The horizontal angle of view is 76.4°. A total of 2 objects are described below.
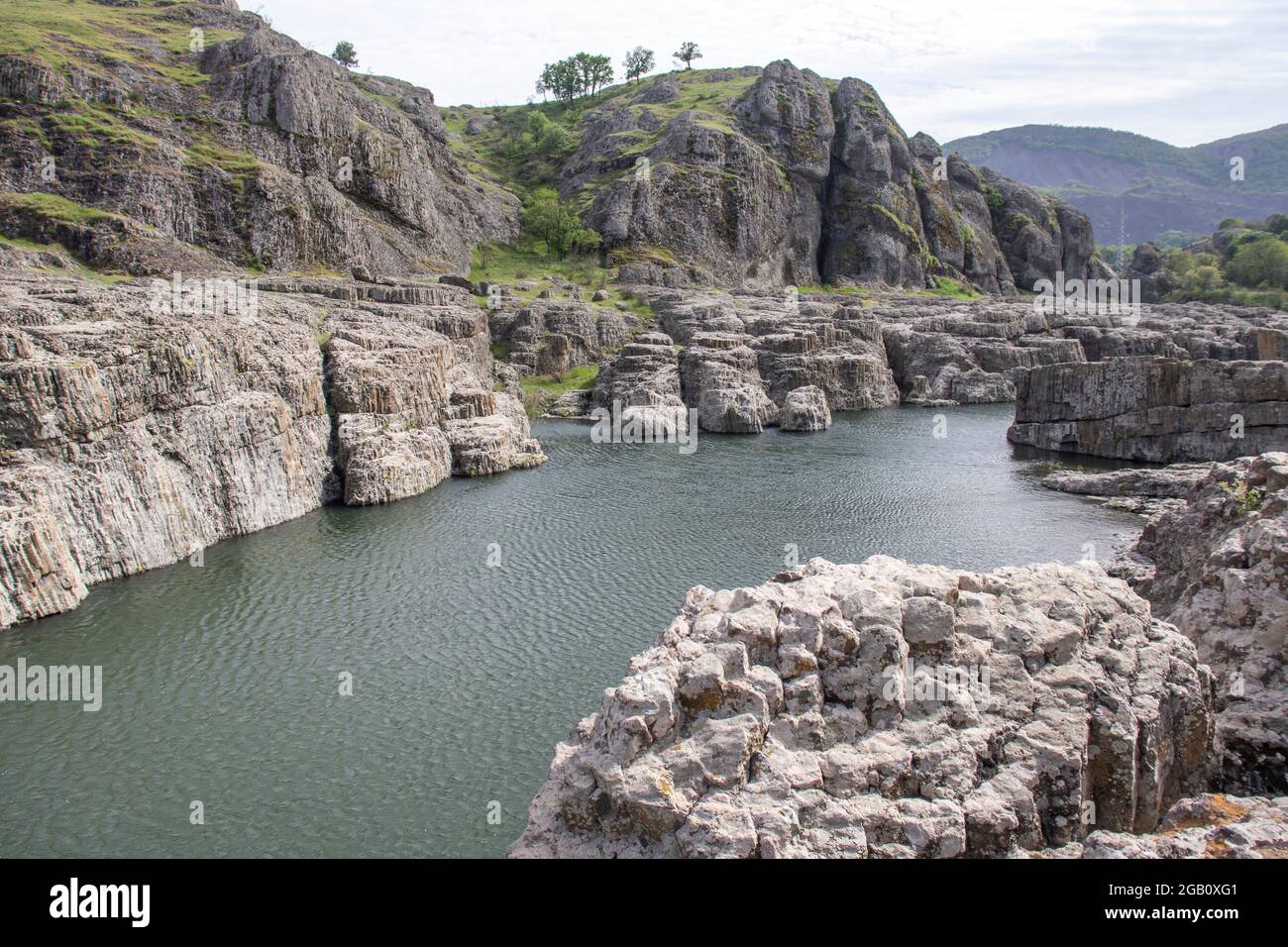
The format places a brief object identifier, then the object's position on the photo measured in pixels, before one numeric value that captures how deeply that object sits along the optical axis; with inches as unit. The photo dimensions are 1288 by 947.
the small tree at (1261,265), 6304.1
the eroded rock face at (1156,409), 2272.4
